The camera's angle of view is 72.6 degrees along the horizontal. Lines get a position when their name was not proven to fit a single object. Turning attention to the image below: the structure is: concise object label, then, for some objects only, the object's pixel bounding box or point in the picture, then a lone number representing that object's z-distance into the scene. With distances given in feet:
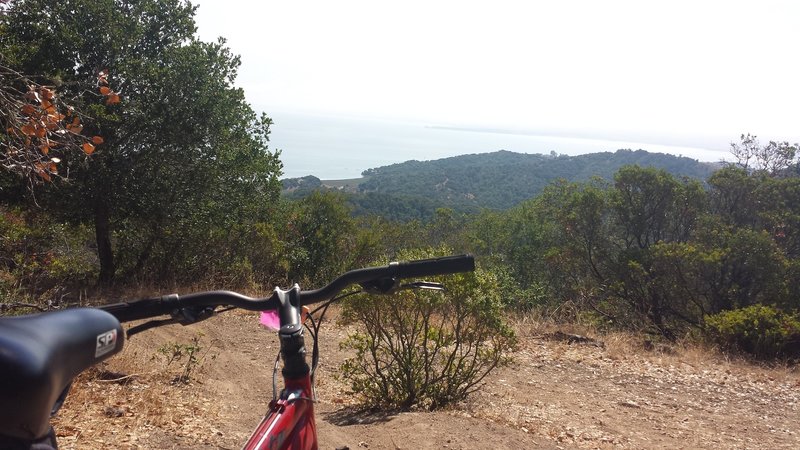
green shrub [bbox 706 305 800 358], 26.50
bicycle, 2.89
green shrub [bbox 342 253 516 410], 15.06
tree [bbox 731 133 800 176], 53.72
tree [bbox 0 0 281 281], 25.66
